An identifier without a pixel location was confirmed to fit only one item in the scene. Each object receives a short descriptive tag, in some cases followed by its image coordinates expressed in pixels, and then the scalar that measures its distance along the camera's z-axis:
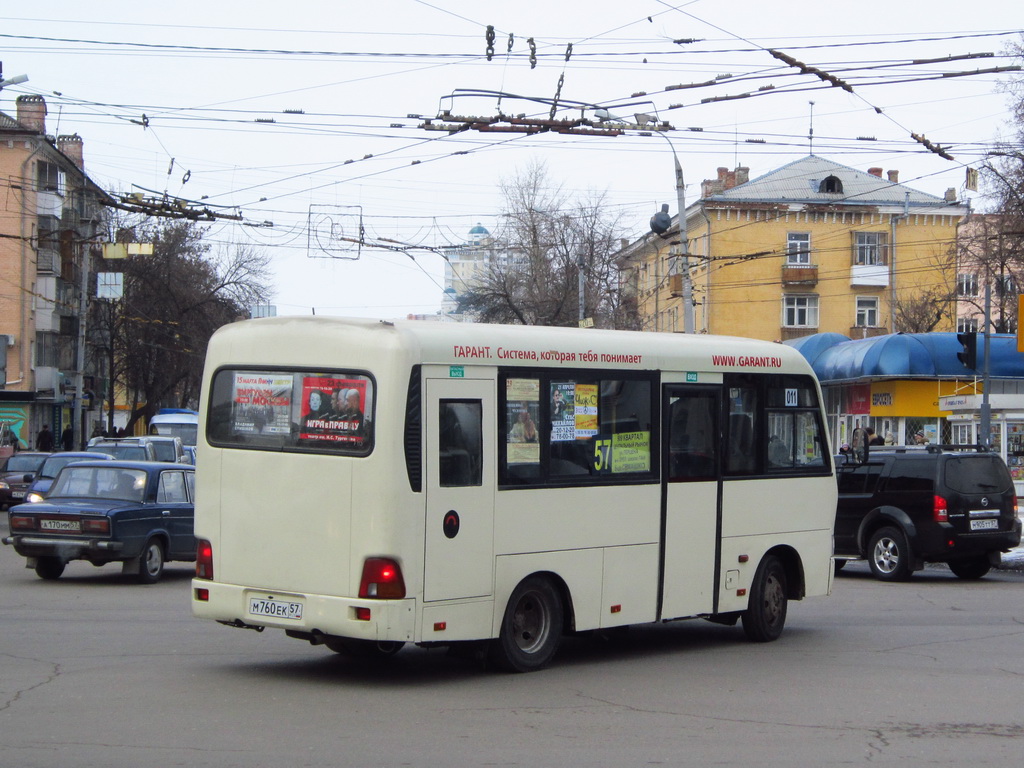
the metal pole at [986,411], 31.22
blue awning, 43.06
